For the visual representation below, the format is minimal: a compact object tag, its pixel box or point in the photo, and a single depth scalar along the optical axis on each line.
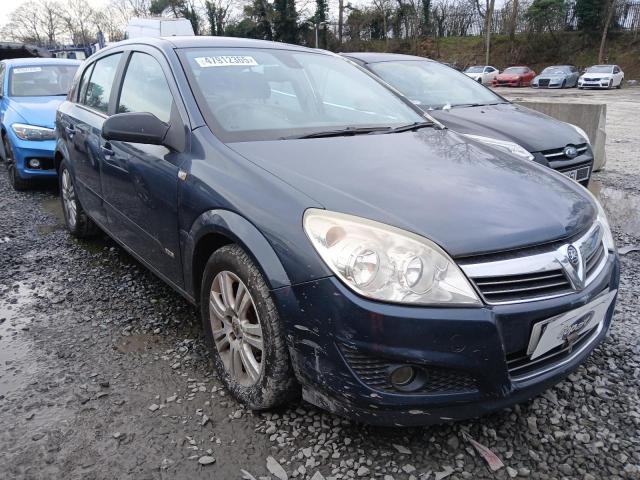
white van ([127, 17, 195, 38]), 20.70
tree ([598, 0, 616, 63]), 37.50
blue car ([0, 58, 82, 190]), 6.20
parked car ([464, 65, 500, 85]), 33.70
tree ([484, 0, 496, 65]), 40.00
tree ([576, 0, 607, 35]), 38.66
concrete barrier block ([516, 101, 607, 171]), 7.27
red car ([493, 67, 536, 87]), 34.06
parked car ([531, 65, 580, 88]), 31.52
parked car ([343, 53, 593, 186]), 4.99
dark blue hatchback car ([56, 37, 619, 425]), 1.80
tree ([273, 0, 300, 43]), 44.84
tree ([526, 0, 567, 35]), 40.19
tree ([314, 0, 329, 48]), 47.16
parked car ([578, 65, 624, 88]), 30.23
